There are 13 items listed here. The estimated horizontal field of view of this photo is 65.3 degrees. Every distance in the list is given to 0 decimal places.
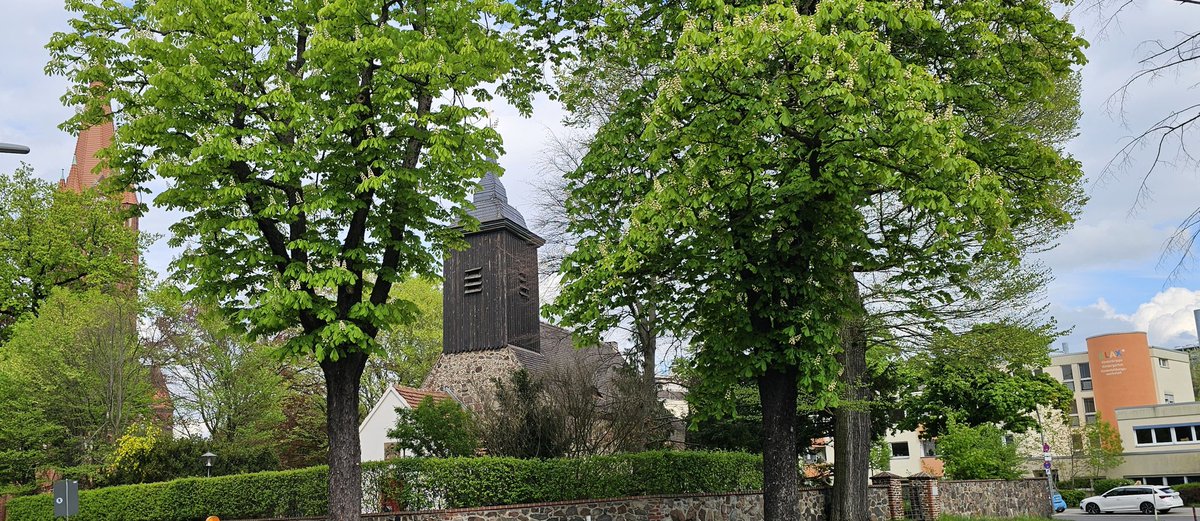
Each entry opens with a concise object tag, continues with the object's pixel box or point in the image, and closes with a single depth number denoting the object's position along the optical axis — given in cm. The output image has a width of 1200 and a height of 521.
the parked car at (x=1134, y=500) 3884
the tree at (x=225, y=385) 2839
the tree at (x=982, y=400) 3859
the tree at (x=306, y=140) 1286
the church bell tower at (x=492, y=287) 3177
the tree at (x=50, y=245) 3356
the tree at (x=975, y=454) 3212
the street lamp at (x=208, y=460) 2375
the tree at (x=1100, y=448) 5125
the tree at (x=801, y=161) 1039
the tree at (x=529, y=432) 2128
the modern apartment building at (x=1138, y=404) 5816
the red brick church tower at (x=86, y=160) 5588
